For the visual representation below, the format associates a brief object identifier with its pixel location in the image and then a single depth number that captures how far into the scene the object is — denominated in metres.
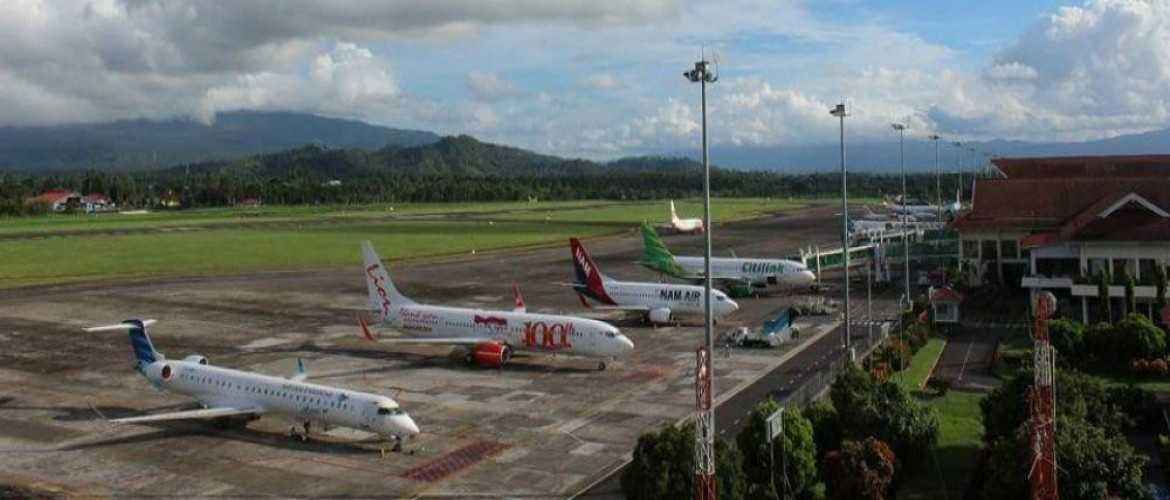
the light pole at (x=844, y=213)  56.99
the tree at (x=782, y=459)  32.66
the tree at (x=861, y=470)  32.53
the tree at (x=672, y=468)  30.36
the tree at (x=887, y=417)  36.28
